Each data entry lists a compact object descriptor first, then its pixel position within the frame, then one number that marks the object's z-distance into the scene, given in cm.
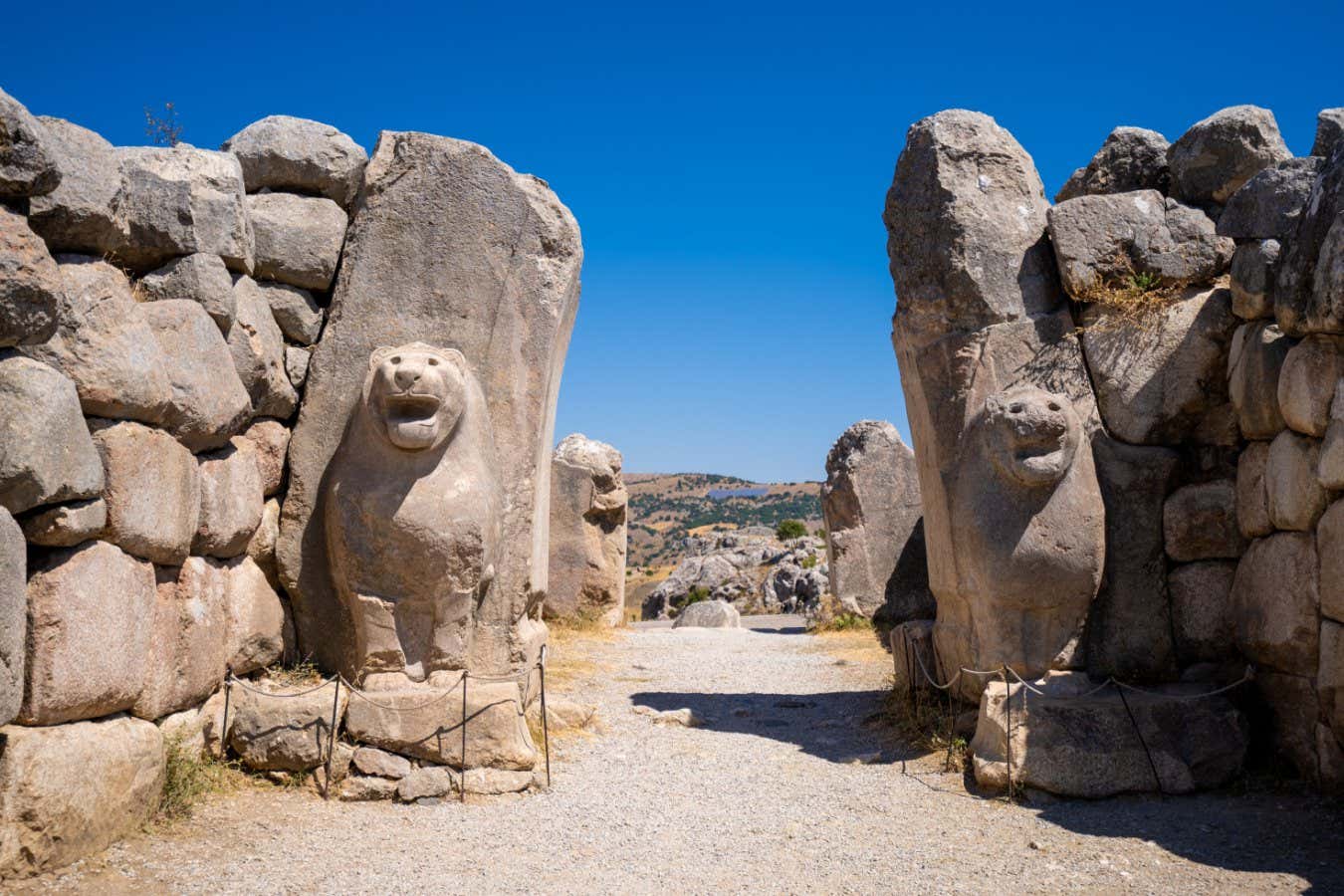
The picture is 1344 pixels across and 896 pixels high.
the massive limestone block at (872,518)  1256
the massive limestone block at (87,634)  381
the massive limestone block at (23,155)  342
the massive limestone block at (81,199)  403
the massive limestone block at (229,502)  500
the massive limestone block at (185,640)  456
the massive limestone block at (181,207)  486
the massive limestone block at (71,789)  364
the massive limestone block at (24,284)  340
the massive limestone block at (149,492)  416
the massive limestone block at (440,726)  527
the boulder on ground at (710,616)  1459
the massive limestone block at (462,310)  582
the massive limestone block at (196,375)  465
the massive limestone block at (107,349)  399
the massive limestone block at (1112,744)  531
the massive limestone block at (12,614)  339
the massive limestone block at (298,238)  584
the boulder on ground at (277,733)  519
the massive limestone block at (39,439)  348
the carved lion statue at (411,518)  536
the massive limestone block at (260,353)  531
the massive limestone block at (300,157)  596
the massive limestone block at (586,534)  1244
